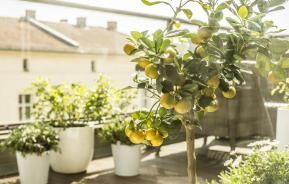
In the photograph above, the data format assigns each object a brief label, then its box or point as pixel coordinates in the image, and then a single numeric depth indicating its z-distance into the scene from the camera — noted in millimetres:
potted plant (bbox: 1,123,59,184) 2990
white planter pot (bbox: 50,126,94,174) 3371
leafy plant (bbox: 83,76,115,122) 3453
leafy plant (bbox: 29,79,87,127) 3344
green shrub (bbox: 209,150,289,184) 1016
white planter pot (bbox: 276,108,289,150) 1918
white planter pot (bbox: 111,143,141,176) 3365
